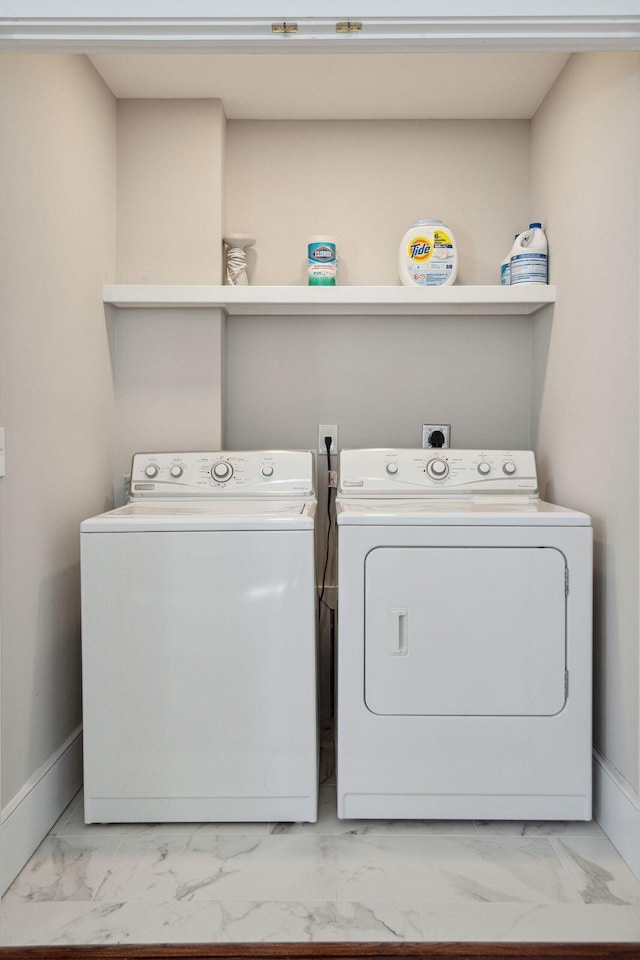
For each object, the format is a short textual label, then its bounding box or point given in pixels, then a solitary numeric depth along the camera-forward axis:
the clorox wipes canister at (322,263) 2.46
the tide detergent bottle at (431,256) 2.48
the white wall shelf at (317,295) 2.36
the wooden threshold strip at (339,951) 1.39
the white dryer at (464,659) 1.84
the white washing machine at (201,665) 1.82
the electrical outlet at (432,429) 2.65
